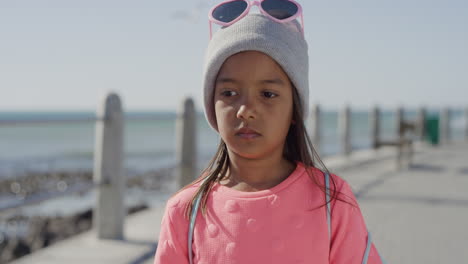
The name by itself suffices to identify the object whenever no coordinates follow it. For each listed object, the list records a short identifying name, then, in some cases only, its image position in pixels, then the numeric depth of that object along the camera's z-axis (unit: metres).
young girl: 1.60
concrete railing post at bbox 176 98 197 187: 5.29
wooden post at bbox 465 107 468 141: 19.19
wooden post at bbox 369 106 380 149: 13.24
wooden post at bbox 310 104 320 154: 9.17
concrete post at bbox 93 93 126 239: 4.11
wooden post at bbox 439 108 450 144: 16.73
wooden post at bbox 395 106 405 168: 9.21
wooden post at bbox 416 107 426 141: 15.18
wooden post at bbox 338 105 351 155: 11.12
